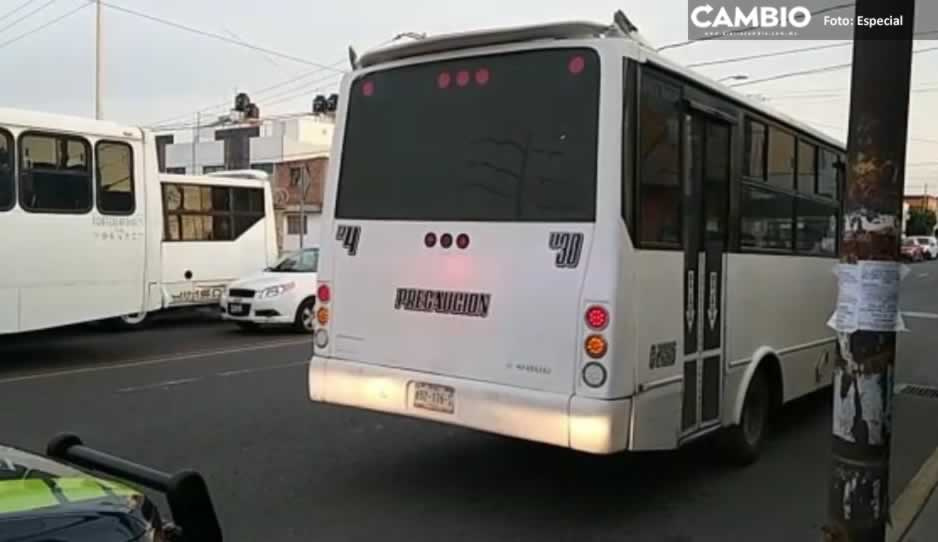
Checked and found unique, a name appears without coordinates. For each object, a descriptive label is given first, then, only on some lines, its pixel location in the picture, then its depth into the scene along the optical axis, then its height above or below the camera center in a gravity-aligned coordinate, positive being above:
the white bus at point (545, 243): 4.79 -0.04
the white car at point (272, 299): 14.70 -1.14
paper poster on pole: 3.59 -0.22
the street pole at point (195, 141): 51.78 +5.51
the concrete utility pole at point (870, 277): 3.55 -0.15
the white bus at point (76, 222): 10.24 +0.11
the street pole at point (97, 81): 25.38 +4.39
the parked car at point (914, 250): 56.59 -0.50
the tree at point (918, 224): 89.44 +1.95
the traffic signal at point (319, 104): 50.84 +7.66
